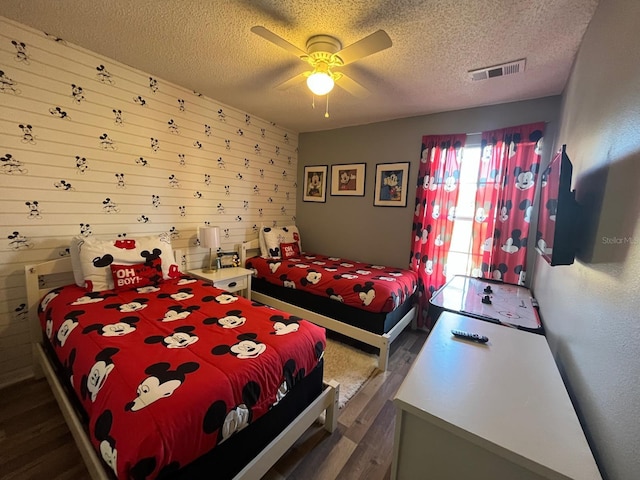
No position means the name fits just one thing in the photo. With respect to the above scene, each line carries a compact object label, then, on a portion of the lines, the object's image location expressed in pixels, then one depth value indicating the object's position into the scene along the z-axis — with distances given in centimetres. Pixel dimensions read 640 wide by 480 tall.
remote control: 126
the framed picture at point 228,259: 320
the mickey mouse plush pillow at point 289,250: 370
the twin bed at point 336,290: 241
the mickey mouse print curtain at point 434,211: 293
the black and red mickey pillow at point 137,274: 204
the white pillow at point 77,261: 202
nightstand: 280
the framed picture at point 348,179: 364
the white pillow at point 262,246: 365
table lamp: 287
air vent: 195
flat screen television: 110
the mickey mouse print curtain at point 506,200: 254
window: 285
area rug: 211
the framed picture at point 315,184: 401
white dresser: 71
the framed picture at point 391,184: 327
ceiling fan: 146
